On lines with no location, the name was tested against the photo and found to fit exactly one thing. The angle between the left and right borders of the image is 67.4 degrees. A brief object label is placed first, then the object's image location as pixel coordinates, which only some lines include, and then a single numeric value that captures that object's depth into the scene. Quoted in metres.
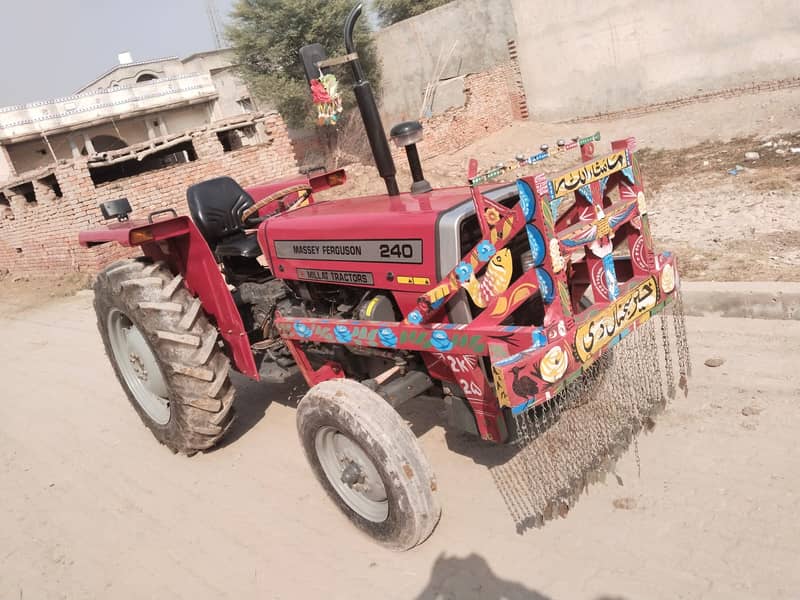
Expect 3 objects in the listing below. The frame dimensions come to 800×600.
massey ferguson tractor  2.25
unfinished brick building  10.05
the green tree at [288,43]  19.22
